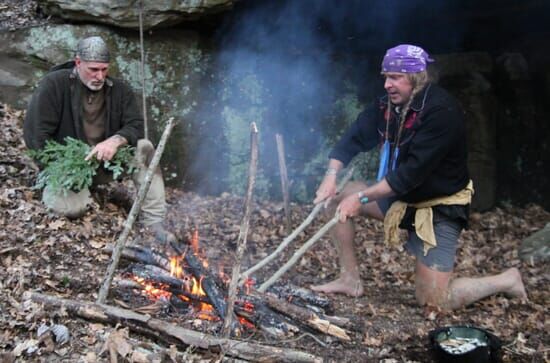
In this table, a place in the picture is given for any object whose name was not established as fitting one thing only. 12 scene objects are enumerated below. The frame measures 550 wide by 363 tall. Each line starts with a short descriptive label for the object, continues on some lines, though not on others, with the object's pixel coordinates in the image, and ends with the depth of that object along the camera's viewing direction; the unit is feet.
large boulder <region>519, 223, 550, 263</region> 25.04
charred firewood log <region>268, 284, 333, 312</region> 17.84
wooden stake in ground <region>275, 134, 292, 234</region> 23.49
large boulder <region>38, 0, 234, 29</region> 26.27
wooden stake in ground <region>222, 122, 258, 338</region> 14.21
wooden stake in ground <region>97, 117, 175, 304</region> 15.53
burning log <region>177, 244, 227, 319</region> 16.26
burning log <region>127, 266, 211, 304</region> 16.80
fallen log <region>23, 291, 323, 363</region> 14.12
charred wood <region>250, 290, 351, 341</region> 16.43
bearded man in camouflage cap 20.52
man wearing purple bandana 17.99
